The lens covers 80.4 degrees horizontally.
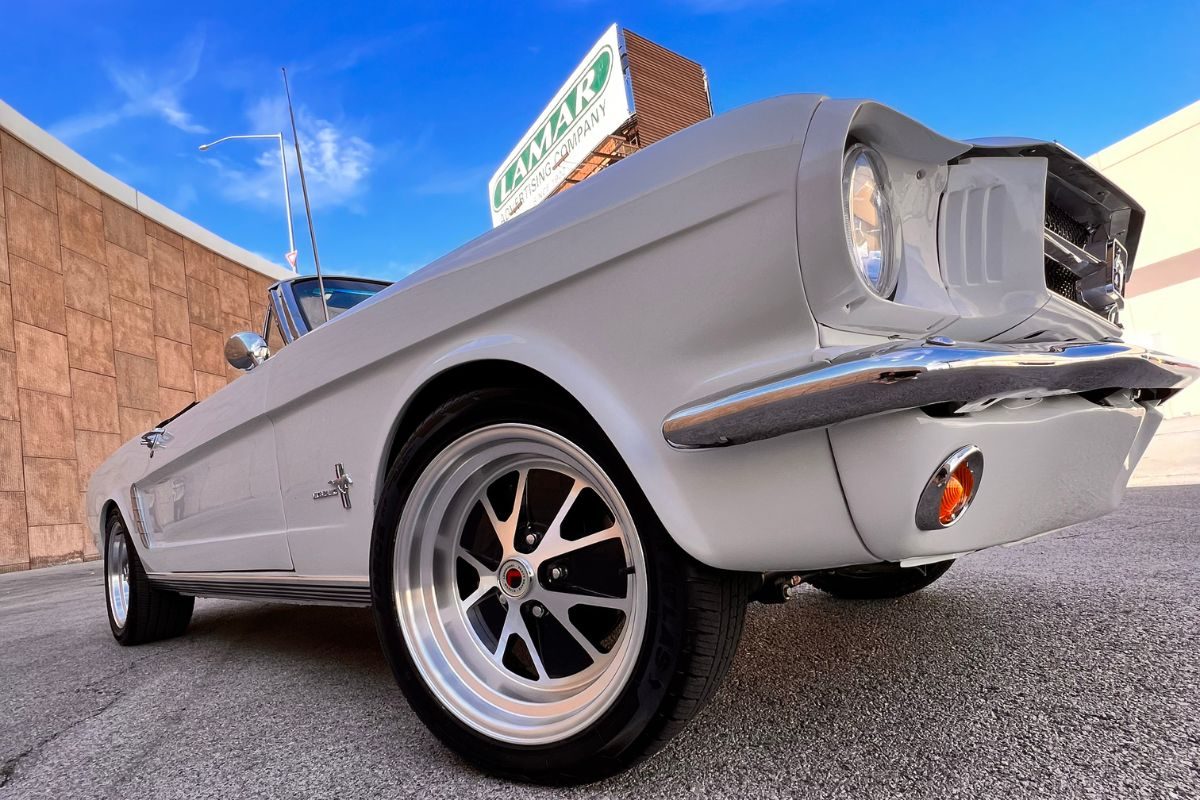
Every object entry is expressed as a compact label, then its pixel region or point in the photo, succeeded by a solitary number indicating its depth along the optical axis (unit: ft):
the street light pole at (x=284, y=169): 12.52
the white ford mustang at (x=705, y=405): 3.55
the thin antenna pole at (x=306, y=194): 7.80
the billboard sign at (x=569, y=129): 56.70
